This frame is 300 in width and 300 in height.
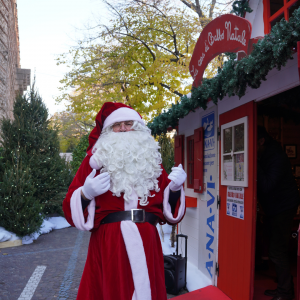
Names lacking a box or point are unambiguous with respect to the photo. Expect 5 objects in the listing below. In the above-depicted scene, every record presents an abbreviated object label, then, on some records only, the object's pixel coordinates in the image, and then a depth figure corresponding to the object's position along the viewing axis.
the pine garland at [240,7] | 3.90
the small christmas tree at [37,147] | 8.63
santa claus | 2.19
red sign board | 2.82
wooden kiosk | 2.56
